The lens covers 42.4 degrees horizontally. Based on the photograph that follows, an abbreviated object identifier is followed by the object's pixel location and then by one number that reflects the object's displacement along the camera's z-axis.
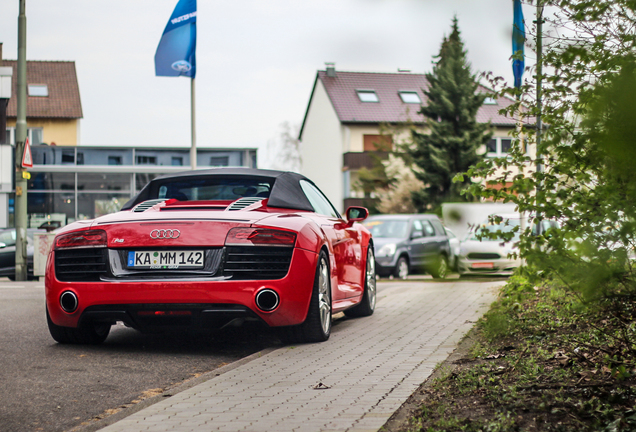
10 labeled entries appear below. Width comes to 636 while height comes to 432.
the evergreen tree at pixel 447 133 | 38.50
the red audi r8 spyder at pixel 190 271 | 6.03
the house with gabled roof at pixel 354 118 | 52.03
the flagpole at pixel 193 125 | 22.62
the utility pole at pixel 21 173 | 18.25
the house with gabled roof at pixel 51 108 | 49.31
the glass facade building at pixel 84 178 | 34.47
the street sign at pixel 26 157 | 18.12
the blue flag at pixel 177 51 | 20.84
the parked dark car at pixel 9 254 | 19.56
